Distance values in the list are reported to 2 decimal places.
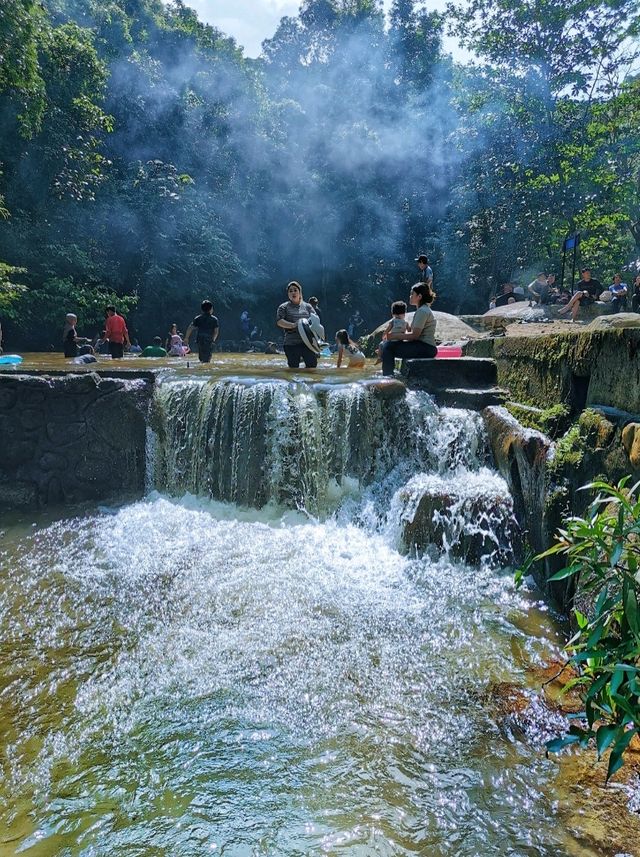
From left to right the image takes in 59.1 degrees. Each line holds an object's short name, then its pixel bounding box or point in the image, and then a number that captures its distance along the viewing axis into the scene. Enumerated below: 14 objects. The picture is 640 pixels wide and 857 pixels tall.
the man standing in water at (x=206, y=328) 10.27
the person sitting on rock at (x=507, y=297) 15.02
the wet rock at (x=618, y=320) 7.83
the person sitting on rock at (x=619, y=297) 11.64
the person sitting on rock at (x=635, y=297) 11.17
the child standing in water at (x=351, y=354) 9.30
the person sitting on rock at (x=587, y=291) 10.95
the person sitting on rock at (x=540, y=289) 13.02
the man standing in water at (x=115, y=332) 11.56
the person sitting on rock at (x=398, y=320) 7.57
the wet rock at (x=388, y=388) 6.48
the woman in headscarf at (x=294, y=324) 8.17
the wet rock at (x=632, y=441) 3.29
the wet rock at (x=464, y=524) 4.92
